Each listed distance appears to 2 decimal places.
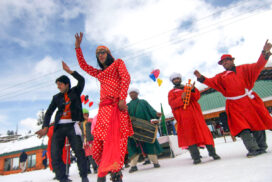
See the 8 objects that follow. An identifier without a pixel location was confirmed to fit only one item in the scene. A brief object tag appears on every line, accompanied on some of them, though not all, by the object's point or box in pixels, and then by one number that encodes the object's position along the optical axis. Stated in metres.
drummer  3.53
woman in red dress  1.62
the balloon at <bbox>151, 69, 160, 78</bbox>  10.26
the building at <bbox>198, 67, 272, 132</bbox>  12.87
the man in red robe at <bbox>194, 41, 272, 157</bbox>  2.49
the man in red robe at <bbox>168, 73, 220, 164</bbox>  2.92
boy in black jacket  2.35
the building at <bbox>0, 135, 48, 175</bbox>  19.53
